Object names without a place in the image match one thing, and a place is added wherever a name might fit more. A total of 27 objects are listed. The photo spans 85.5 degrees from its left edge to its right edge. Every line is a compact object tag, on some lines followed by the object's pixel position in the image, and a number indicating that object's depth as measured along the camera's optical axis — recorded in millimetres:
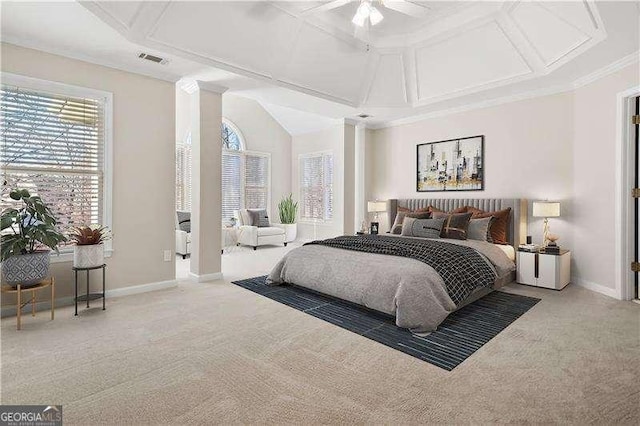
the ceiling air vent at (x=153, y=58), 3668
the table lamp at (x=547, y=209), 4328
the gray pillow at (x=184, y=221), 6780
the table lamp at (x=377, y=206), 6422
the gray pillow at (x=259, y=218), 7871
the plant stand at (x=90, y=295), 3363
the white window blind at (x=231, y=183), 8234
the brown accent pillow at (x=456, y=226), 4676
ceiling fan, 3021
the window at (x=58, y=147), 3299
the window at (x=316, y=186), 8219
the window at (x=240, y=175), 8281
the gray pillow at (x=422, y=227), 4797
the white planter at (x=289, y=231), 8258
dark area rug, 2561
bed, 2945
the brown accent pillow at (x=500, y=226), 4773
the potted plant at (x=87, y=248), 3371
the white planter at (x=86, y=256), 3367
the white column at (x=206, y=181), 4559
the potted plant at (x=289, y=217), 8453
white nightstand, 4194
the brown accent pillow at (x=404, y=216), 5367
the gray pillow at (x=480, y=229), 4711
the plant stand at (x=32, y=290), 2925
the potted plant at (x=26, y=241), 2955
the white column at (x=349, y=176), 6340
